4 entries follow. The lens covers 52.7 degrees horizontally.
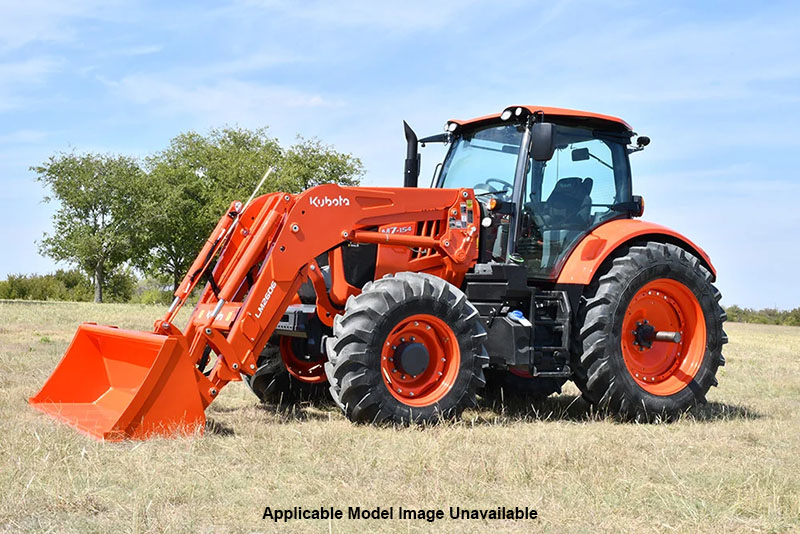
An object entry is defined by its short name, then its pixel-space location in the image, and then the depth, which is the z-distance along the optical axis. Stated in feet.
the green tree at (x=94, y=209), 131.95
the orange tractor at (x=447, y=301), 21.42
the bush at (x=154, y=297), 133.80
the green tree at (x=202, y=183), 135.74
